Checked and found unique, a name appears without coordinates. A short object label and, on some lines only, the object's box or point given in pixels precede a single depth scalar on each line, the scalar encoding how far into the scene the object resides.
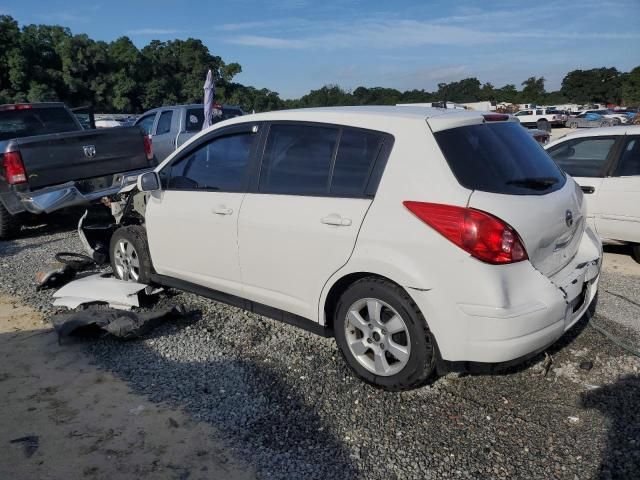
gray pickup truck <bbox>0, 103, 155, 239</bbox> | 6.76
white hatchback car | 2.80
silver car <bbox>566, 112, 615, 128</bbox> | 37.62
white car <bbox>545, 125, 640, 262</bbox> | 5.64
